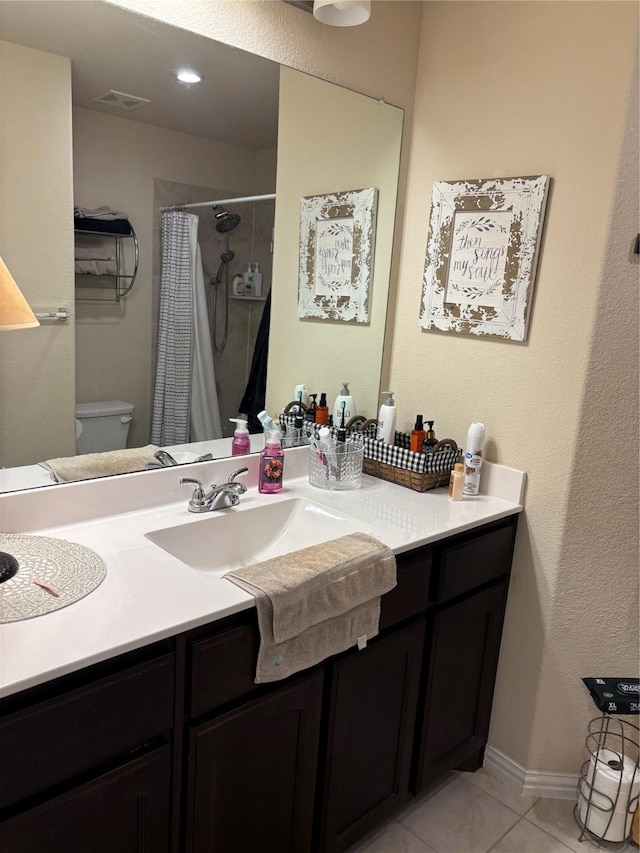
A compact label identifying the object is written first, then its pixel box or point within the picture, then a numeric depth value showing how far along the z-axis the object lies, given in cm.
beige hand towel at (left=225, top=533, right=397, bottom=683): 126
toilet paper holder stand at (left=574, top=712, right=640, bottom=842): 181
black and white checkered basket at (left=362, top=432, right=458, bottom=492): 196
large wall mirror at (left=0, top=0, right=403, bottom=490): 139
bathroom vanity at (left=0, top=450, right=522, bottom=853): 103
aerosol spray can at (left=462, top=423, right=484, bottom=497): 193
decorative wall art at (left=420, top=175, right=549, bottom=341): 182
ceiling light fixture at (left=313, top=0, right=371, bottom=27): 163
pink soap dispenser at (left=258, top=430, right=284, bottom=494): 184
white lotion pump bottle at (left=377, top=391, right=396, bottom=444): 208
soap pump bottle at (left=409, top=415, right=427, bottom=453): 202
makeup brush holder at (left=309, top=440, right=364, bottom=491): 195
